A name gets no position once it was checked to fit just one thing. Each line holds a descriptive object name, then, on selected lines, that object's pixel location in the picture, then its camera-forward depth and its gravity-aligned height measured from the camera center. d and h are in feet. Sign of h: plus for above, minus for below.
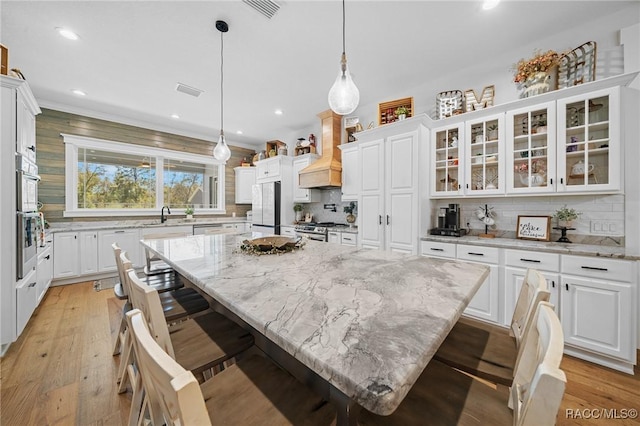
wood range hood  12.97 +2.80
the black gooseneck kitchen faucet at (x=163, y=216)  15.83 -0.28
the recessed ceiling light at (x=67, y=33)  7.52 +5.73
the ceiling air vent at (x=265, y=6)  6.47 +5.69
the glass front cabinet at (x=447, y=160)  9.23 +2.05
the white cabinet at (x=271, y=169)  16.06 +3.03
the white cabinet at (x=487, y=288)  7.69 -2.49
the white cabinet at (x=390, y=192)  9.64 +0.83
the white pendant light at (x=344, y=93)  5.36 +2.69
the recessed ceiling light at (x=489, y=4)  6.42 +5.63
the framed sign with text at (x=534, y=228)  7.88 -0.55
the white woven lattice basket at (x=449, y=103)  9.55 +4.36
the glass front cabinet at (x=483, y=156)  8.45 +2.01
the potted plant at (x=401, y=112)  10.19 +4.26
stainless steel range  12.79 -0.99
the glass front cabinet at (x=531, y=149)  7.43 +2.04
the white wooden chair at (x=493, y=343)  3.05 -1.98
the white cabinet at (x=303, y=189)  15.30 +1.61
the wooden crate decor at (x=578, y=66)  7.07 +4.42
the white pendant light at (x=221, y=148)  8.73 +2.48
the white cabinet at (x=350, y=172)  12.42 +2.08
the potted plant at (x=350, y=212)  13.43 -0.02
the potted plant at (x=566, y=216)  7.41 -0.14
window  13.48 +2.16
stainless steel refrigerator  15.99 +0.32
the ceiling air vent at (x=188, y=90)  10.91 +5.74
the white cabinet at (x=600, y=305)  5.81 -2.40
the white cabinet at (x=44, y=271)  8.99 -2.41
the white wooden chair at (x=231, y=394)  1.54 -2.05
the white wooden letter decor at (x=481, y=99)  8.93 +4.31
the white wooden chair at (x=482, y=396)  1.72 -2.07
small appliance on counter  9.21 -0.46
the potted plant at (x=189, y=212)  16.97 -0.01
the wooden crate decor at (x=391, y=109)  10.42 +4.63
